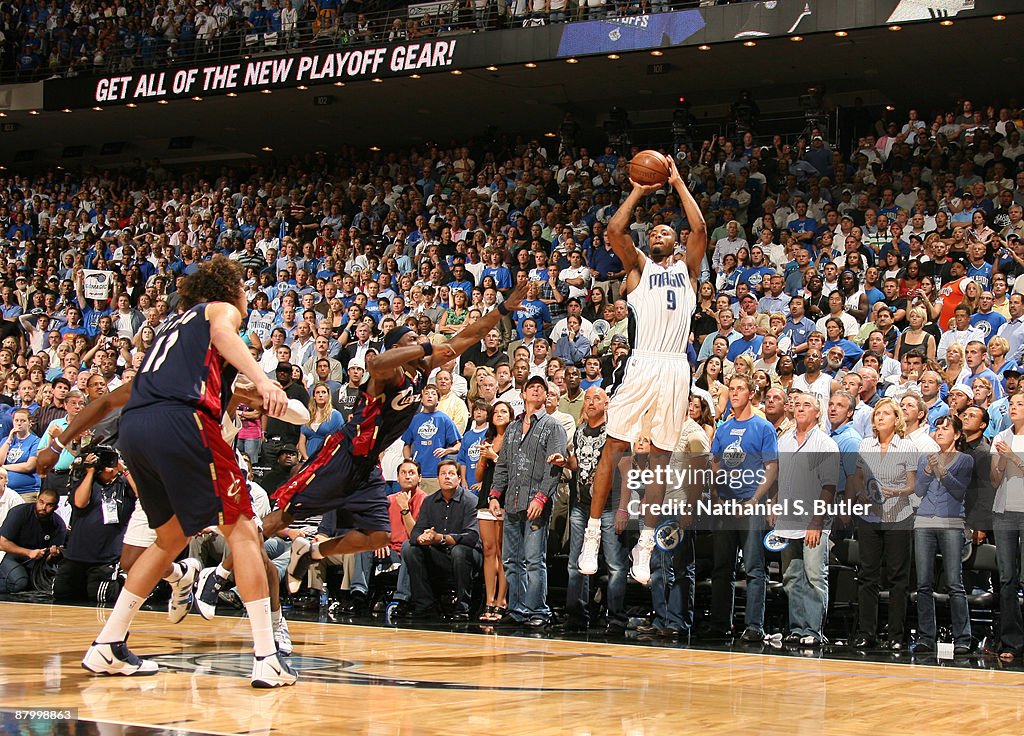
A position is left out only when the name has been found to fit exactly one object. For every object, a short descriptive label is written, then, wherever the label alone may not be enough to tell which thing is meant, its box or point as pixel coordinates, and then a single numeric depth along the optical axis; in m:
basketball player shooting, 7.92
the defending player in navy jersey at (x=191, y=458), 5.78
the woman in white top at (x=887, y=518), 8.67
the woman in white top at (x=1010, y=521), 8.19
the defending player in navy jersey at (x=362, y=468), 7.21
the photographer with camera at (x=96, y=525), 10.89
